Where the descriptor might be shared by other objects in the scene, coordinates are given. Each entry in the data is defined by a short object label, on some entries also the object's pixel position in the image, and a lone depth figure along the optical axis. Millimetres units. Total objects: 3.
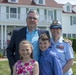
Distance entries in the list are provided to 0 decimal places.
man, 2643
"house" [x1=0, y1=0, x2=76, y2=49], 19694
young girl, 2400
